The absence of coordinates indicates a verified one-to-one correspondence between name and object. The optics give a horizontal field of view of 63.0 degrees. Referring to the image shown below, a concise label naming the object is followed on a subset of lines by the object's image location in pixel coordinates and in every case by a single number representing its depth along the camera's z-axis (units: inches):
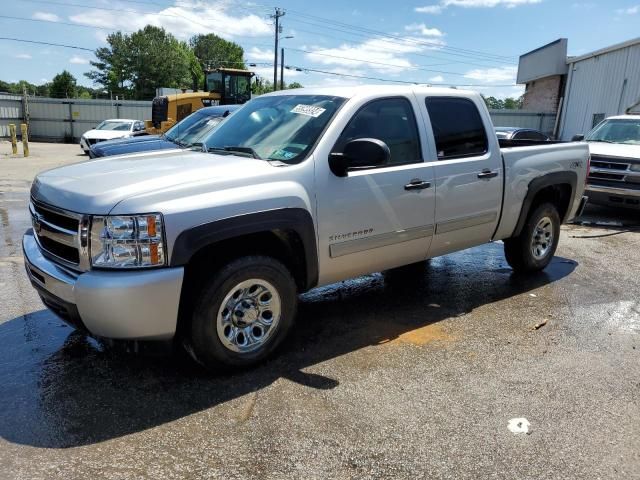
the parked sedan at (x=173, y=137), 365.0
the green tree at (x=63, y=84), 2733.8
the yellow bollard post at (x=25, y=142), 837.8
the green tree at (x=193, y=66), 3426.7
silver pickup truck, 119.6
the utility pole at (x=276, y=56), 1870.7
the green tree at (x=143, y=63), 3100.4
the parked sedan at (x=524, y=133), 483.1
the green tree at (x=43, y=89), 3112.7
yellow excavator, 706.2
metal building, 786.4
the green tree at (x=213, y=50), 4379.9
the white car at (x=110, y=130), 852.0
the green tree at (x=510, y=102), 2912.4
